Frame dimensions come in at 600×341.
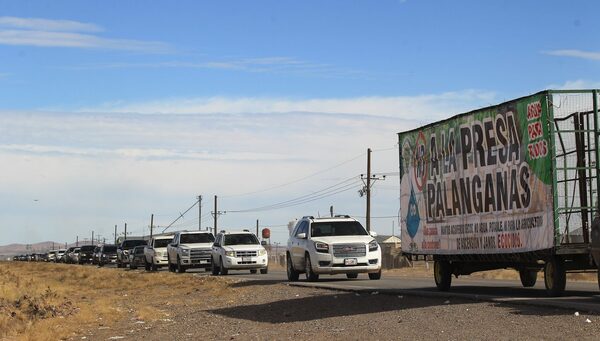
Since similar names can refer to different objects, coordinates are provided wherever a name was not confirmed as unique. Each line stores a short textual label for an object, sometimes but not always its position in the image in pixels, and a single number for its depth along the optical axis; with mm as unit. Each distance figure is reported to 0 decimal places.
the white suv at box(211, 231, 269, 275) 37969
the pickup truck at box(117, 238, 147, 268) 62219
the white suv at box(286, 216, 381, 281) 28109
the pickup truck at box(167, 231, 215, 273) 43688
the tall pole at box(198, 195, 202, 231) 130888
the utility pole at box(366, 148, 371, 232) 67062
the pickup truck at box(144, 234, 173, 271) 50750
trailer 16844
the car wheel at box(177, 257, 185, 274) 43750
